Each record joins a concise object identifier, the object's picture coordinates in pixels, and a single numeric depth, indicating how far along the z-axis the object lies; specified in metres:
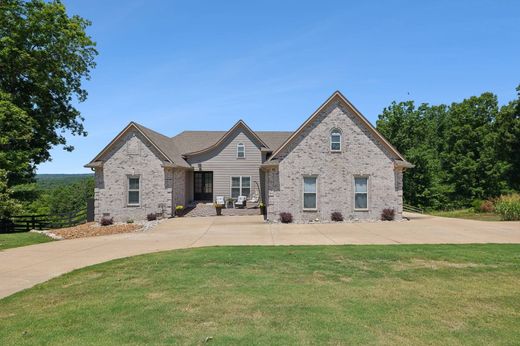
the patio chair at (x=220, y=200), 29.14
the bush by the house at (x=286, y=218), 23.38
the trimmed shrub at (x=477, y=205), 29.98
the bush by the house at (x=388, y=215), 23.75
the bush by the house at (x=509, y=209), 23.19
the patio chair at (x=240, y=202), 29.77
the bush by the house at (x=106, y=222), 24.98
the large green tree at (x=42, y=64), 25.55
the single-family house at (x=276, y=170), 23.77
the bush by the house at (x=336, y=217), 23.52
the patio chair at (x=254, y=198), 30.69
